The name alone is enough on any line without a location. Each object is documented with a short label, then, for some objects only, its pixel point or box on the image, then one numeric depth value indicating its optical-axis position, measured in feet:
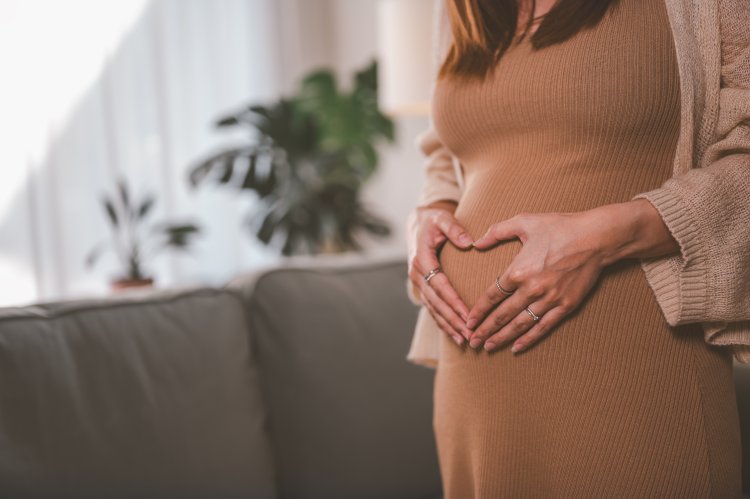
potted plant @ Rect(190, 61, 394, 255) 9.41
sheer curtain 9.32
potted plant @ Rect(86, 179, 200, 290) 7.73
